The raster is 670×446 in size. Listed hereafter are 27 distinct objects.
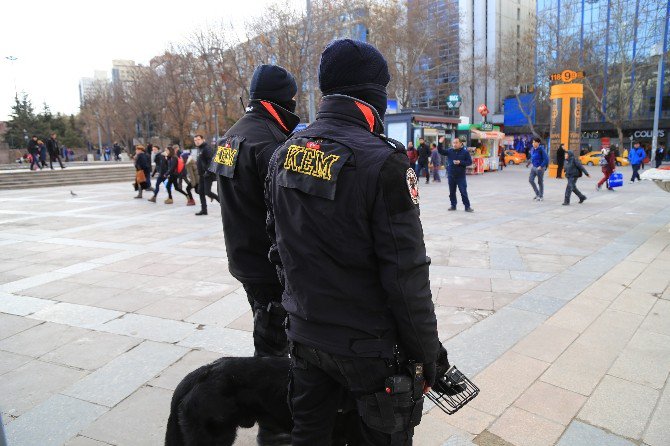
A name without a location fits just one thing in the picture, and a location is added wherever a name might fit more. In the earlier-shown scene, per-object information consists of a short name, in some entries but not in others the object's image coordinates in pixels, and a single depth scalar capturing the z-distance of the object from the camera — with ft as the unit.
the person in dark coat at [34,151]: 74.96
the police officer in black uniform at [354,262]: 4.99
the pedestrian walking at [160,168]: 46.90
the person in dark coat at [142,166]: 47.85
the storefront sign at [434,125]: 74.23
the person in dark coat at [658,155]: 82.07
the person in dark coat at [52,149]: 76.79
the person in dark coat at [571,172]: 39.81
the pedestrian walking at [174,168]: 43.65
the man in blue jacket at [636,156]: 58.11
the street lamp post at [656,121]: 83.50
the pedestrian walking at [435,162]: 65.16
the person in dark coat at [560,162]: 51.13
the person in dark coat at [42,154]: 81.28
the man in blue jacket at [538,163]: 42.32
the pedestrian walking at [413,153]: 59.27
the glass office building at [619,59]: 126.31
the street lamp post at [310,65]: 68.98
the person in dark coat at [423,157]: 62.03
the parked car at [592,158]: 109.40
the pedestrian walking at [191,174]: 42.99
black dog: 6.63
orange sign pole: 69.41
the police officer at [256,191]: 7.93
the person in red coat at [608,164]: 49.43
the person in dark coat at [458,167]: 35.96
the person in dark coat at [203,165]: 34.96
